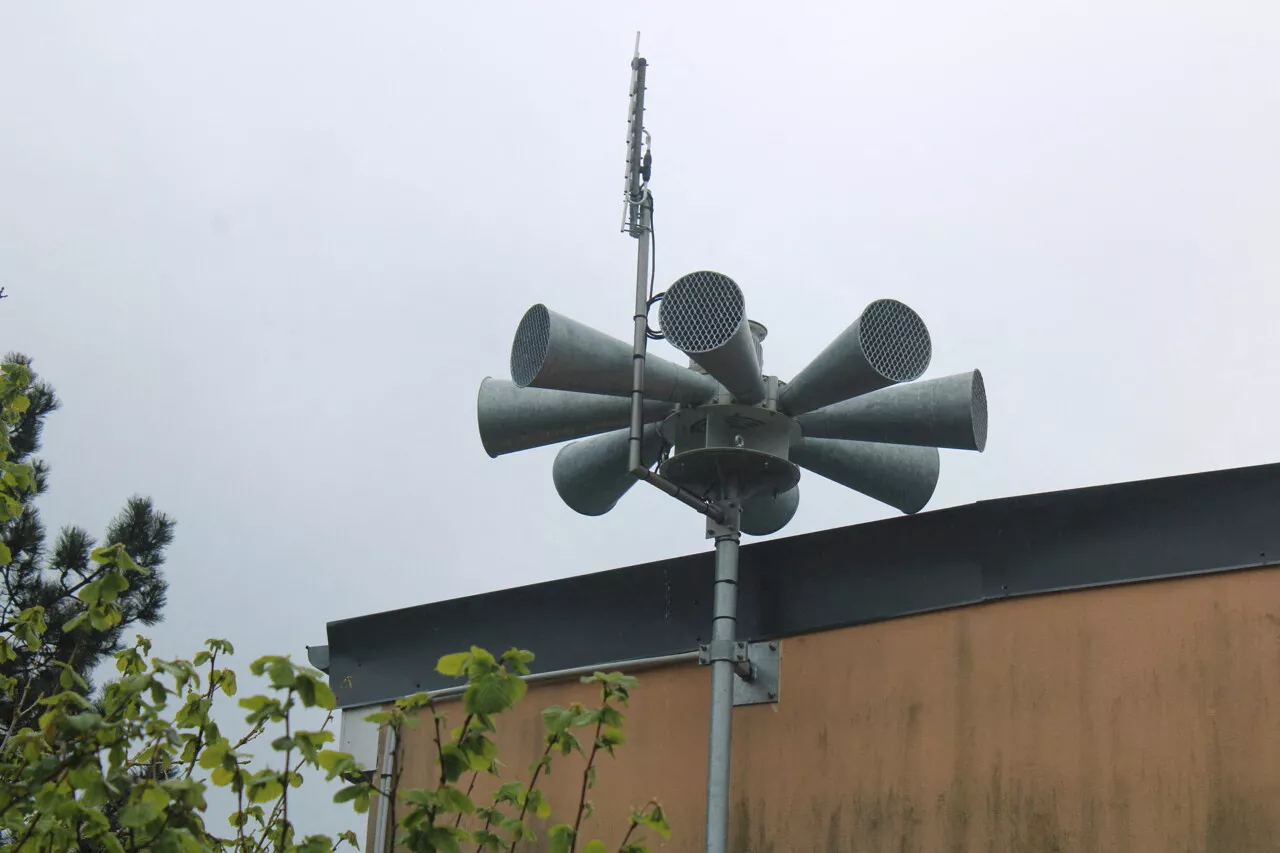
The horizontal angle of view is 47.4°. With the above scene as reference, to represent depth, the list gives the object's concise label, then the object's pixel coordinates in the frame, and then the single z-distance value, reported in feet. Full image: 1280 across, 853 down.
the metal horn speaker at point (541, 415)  25.86
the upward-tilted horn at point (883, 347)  22.77
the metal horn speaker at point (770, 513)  28.19
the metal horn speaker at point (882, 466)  26.61
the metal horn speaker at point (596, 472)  27.48
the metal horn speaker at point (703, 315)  22.75
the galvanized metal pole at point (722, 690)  23.24
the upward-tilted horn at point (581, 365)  23.44
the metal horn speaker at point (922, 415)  24.08
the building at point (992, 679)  20.89
